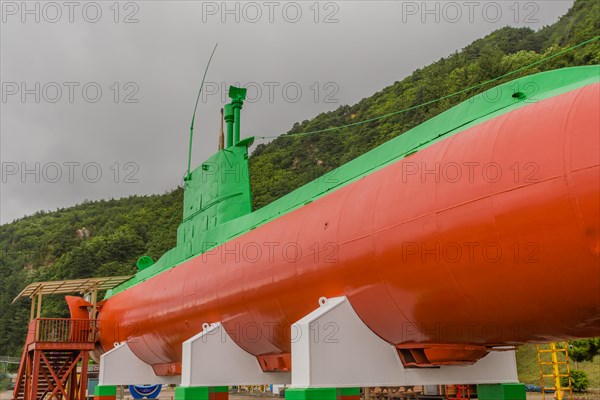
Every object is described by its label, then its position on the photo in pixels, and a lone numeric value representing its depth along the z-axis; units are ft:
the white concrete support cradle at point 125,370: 53.47
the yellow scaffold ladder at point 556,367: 59.58
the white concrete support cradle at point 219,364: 35.29
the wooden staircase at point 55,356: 63.82
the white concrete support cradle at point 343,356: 24.27
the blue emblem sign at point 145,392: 78.20
